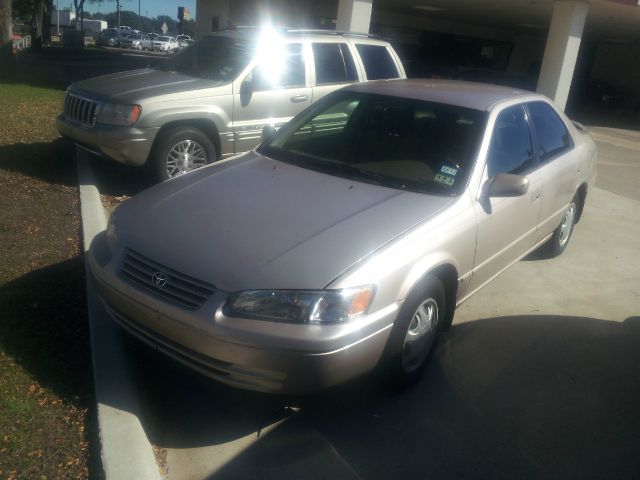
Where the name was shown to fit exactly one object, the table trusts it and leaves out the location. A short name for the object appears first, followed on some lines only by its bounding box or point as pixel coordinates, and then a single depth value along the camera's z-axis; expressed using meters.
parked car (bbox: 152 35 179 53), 57.31
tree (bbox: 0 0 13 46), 17.44
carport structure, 14.80
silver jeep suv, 6.46
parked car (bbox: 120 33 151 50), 57.31
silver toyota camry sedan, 2.95
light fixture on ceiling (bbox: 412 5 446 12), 21.05
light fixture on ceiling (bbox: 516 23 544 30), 23.85
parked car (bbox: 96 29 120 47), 55.05
